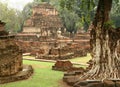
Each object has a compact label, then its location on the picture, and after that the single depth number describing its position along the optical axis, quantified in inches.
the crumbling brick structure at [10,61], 276.4
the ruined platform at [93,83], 227.6
